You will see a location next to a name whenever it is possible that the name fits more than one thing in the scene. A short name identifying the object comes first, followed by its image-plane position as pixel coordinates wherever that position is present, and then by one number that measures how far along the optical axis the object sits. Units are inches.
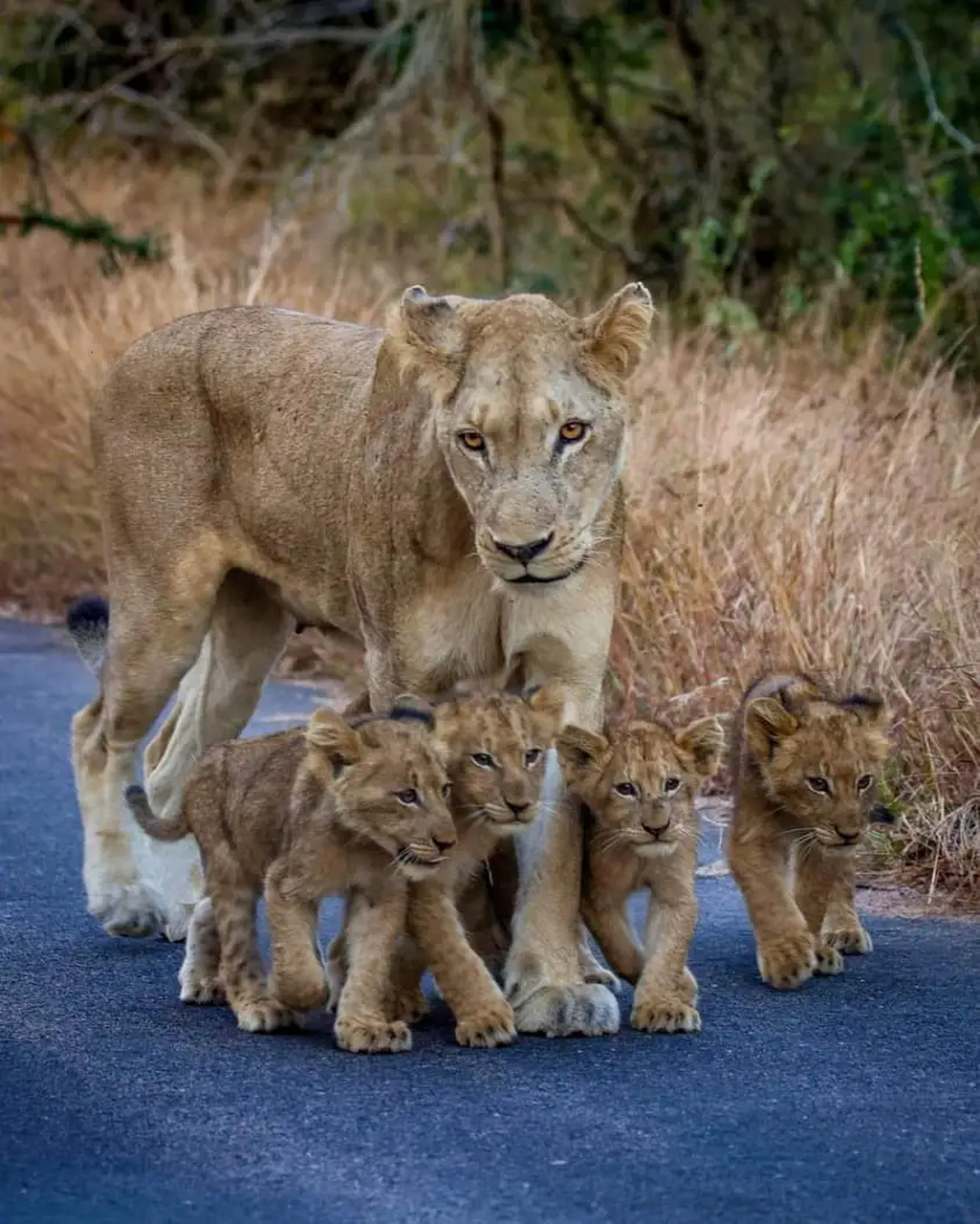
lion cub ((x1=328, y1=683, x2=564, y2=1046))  493.4
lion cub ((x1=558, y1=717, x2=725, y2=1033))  511.2
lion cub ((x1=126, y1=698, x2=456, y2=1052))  484.1
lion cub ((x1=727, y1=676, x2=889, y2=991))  550.0
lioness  517.7
